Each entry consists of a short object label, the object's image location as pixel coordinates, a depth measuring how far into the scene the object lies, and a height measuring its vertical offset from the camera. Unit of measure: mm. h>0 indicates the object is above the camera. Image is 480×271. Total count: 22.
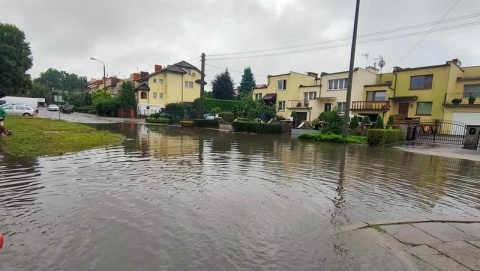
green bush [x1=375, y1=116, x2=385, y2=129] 20641 -391
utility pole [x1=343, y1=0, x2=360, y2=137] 19828 +3747
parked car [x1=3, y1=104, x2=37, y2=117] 31172 -883
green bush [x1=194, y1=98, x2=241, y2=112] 48888 +1356
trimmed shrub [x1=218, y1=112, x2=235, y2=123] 41781 -640
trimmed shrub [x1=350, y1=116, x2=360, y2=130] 25484 -541
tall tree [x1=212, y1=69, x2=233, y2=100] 60375 +5630
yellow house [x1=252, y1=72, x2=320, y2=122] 42188 +3666
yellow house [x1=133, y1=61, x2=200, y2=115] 52625 +4460
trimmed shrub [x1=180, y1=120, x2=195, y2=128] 33969 -1744
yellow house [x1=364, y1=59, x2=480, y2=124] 28719 +3275
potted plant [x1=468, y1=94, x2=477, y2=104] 27066 +2410
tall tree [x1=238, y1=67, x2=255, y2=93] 67875 +8155
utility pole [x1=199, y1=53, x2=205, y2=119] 32188 +4158
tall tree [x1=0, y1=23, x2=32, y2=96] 47094 +7837
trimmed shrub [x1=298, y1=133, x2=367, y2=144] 20047 -1677
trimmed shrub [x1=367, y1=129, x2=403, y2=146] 18422 -1282
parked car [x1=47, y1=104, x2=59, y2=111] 60844 -918
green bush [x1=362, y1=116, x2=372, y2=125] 25484 -216
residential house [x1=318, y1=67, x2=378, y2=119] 36312 +4201
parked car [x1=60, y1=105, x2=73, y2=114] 53938 -1093
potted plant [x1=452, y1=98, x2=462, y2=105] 27938 +2217
